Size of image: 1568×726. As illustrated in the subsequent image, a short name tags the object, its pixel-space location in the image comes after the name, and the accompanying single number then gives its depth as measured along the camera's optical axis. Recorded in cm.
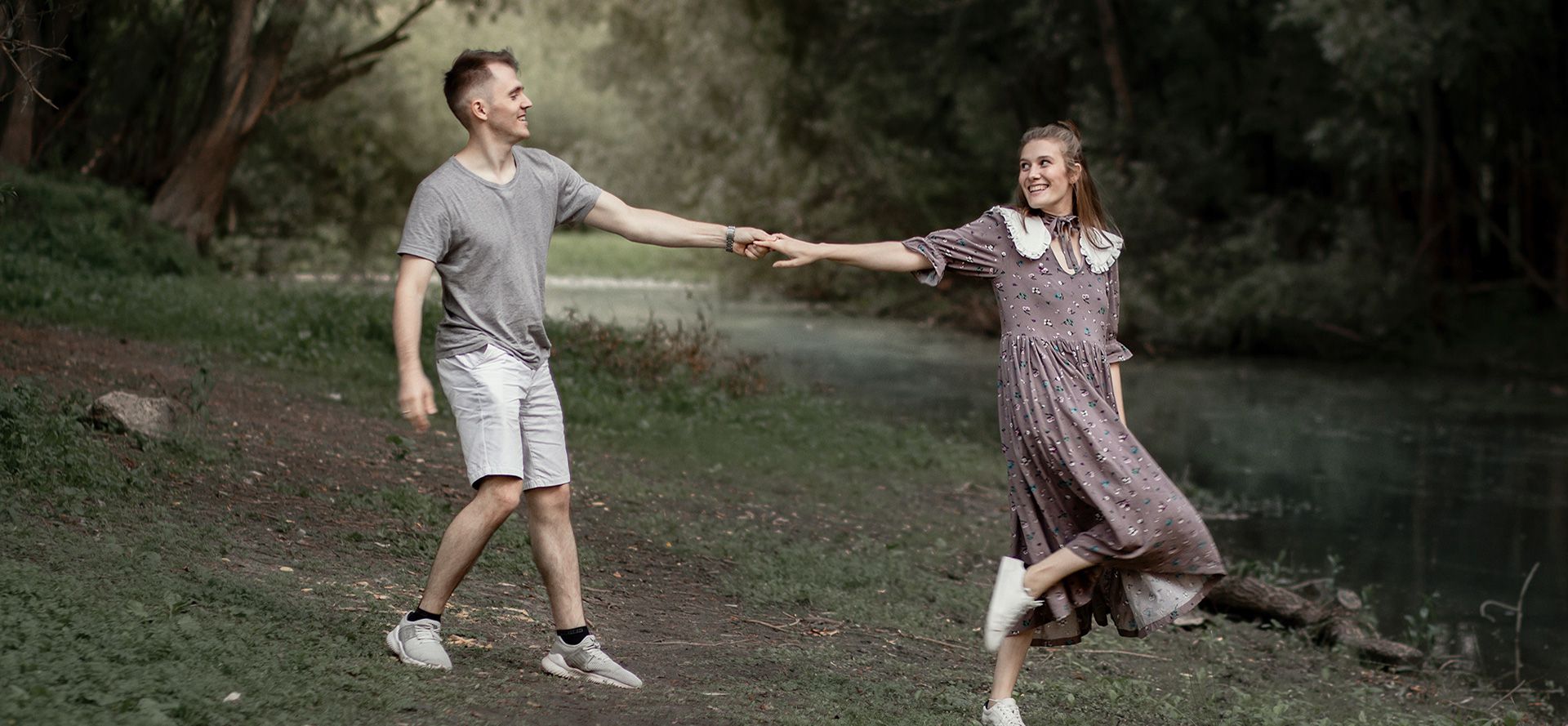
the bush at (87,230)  1803
